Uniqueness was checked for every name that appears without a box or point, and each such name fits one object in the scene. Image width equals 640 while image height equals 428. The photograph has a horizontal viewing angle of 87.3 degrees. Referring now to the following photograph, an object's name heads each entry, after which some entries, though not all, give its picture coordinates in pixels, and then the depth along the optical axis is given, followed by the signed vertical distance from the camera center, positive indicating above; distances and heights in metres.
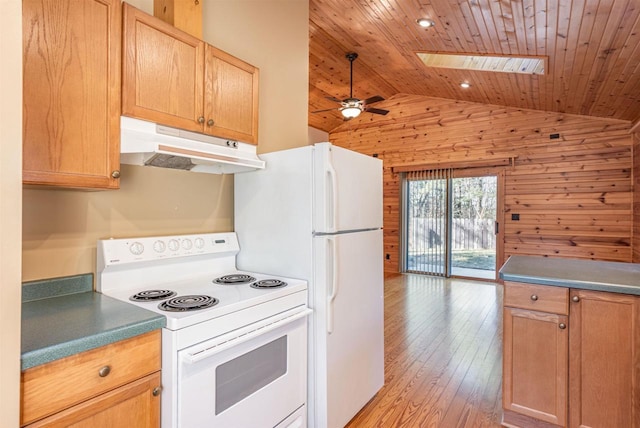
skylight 3.82 +1.93
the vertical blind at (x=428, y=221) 6.44 -0.10
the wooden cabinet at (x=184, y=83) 1.48 +0.67
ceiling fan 4.73 +1.57
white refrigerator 1.85 -0.20
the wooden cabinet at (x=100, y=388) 0.96 -0.56
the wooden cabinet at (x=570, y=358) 1.67 -0.75
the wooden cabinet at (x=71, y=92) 1.18 +0.46
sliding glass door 6.05 -0.15
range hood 1.47 +0.31
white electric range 1.27 -0.50
